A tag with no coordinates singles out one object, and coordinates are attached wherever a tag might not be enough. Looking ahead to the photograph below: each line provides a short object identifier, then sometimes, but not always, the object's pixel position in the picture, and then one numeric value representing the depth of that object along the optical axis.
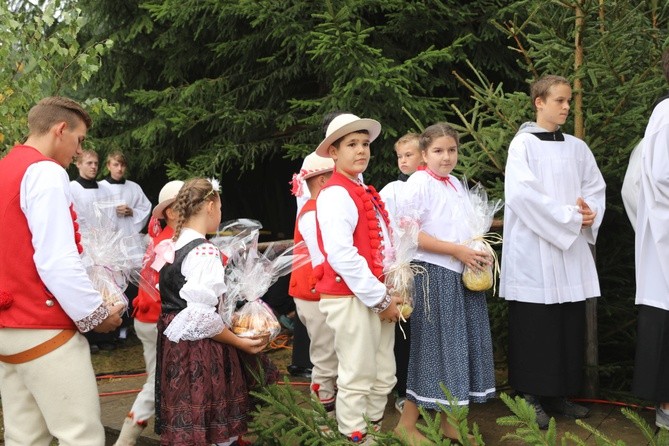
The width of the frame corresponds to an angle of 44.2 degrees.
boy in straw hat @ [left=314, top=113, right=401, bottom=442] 4.38
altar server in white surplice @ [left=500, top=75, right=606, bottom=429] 5.17
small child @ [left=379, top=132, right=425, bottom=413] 5.82
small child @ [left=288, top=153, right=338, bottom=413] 5.40
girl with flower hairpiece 4.33
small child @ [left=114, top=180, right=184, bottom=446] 4.95
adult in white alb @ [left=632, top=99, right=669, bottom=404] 4.82
